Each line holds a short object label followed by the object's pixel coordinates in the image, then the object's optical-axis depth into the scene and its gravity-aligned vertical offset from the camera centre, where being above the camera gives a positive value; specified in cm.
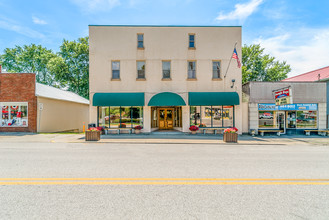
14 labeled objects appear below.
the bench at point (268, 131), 1600 -167
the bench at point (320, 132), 1619 -179
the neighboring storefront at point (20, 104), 1684 +99
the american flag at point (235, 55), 1451 +487
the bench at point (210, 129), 1634 -148
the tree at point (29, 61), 3962 +1224
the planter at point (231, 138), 1261 -179
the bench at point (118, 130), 1630 -152
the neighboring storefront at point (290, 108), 1662 +49
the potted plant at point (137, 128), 1604 -133
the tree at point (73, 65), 3294 +939
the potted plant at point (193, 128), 1590 -138
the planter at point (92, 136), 1266 -161
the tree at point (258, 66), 3312 +909
